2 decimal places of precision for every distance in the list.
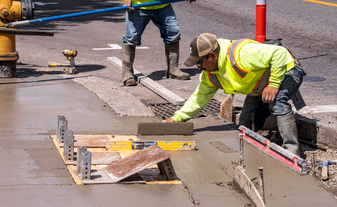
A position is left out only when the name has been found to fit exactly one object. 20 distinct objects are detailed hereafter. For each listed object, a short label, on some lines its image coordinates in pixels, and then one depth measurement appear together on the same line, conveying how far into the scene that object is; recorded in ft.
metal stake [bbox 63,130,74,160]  24.57
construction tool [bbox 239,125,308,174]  24.72
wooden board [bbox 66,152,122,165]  24.72
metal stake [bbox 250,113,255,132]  31.54
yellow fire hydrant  40.97
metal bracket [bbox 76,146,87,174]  22.26
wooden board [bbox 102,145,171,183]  22.25
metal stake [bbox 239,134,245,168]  23.03
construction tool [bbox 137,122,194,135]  30.21
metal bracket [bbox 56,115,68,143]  27.13
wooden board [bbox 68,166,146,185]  22.23
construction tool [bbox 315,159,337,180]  26.78
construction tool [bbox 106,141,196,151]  27.16
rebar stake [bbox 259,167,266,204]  19.63
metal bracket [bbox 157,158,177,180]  22.96
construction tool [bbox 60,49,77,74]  46.97
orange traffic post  47.15
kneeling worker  26.56
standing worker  44.08
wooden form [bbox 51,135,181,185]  22.54
